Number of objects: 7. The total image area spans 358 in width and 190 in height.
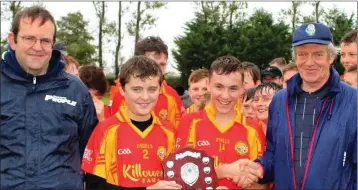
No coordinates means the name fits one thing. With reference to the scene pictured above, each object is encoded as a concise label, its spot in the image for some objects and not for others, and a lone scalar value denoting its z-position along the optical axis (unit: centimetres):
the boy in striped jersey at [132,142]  418
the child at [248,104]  606
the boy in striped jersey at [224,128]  428
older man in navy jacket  372
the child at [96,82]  636
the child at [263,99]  561
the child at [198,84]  756
